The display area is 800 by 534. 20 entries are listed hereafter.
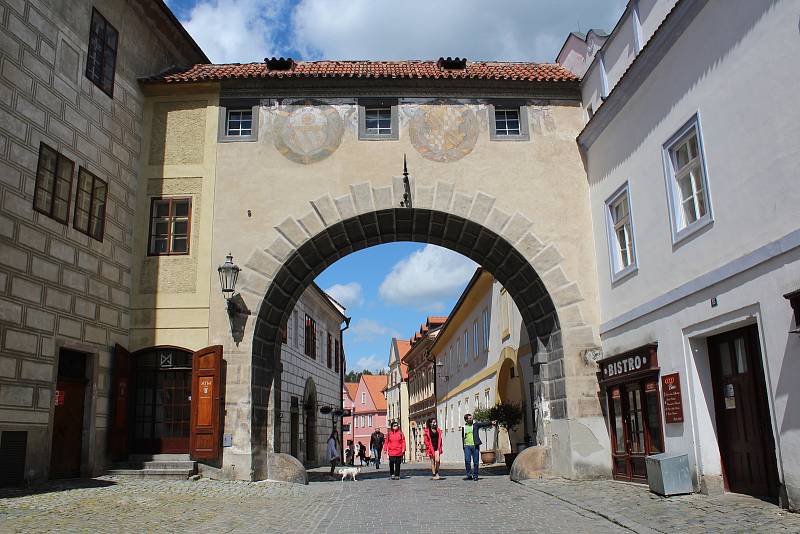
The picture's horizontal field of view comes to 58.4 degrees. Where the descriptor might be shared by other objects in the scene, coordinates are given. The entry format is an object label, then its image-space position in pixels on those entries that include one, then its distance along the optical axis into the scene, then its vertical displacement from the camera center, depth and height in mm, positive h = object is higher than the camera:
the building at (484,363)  20125 +2445
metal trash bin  10094 -651
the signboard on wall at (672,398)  10766 +446
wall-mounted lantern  14195 +3104
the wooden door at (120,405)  13523 +626
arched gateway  14805 +5300
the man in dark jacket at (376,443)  33231 -444
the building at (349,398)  82169 +4194
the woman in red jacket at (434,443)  16438 -242
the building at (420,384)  45625 +3352
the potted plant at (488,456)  23969 -813
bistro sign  11773 +1126
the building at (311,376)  23094 +2179
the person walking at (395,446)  17234 -305
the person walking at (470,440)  15844 -184
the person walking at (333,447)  21156 -377
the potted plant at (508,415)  19484 +423
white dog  15720 -814
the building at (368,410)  79812 +2632
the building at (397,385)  62312 +4316
